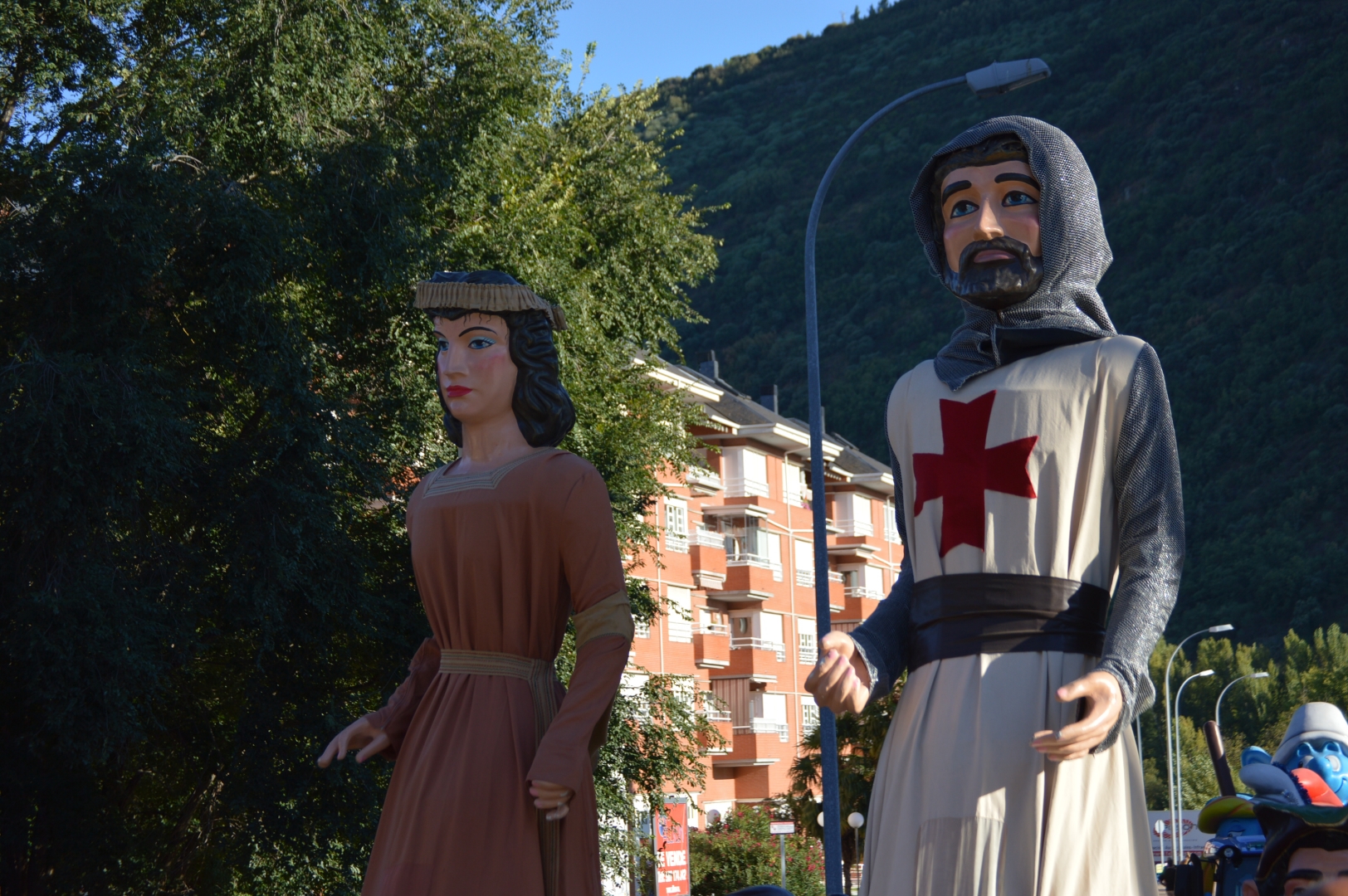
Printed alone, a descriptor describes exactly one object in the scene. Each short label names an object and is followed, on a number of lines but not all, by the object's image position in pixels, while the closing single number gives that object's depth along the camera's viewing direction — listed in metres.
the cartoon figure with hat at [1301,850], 3.81
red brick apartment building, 48.25
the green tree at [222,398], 11.37
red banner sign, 18.12
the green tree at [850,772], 31.67
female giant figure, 4.35
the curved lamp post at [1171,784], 37.99
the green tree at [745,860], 26.89
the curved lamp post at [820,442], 13.20
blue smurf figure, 5.09
